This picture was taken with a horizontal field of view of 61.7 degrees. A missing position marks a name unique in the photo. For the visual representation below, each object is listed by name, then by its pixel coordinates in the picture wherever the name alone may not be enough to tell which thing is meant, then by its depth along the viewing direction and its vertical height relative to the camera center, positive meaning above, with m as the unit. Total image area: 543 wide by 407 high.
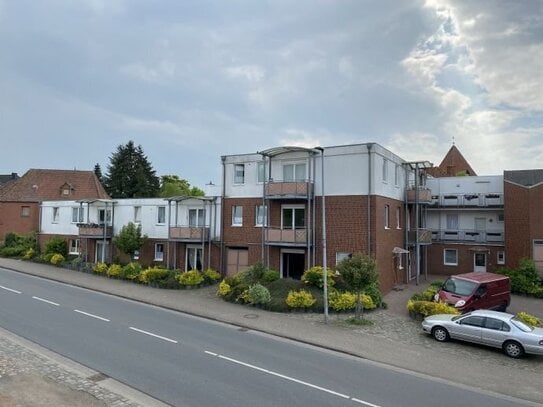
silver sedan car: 14.84 -3.22
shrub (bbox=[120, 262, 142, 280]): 29.22 -2.53
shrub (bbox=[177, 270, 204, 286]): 26.66 -2.66
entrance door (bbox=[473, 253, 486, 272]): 32.62 -1.77
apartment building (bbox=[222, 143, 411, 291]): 24.58 +1.59
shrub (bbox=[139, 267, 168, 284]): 27.72 -2.59
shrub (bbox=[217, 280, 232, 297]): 23.17 -2.83
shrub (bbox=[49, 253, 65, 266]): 35.88 -2.19
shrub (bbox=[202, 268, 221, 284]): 27.78 -2.62
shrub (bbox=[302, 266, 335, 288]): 22.61 -2.14
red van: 20.25 -2.54
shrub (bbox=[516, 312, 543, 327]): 17.66 -3.19
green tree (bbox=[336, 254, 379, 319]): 18.47 -1.51
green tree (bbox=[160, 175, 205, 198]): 68.38 +7.50
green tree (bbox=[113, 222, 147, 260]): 31.95 -0.48
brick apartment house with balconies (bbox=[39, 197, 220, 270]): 30.03 +0.35
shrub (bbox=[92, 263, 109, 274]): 31.85 -2.54
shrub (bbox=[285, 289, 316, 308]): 20.69 -2.97
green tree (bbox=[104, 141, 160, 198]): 67.44 +8.42
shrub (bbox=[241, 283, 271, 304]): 21.46 -2.89
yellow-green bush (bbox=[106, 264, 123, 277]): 30.36 -2.59
